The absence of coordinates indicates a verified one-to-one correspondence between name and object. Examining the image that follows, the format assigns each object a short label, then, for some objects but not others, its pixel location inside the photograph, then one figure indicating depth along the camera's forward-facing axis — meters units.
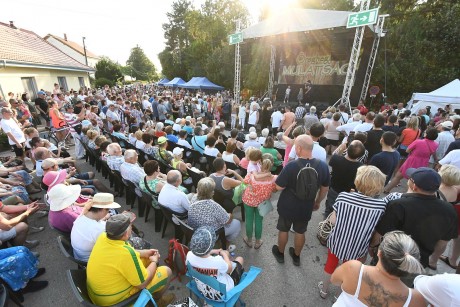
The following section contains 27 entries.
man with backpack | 2.52
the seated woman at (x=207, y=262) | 1.94
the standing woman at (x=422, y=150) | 4.20
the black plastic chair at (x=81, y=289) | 1.80
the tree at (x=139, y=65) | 58.16
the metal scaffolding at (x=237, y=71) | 13.18
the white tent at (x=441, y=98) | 9.96
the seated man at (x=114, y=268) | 1.88
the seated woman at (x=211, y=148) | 5.01
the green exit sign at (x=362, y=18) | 8.62
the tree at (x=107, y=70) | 32.50
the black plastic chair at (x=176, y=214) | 3.06
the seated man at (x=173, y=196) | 3.08
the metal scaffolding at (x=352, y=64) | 9.69
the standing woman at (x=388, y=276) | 1.35
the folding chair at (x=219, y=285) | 1.94
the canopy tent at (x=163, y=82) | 28.42
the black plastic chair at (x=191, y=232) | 2.69
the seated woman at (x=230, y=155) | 4.55
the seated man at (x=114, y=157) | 4.30
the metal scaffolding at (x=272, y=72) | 17.19
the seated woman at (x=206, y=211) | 2.70
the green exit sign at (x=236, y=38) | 12.94
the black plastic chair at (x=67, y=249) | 2.19
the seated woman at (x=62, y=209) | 2.66
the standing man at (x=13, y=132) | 5.36
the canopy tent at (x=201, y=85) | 22.00
